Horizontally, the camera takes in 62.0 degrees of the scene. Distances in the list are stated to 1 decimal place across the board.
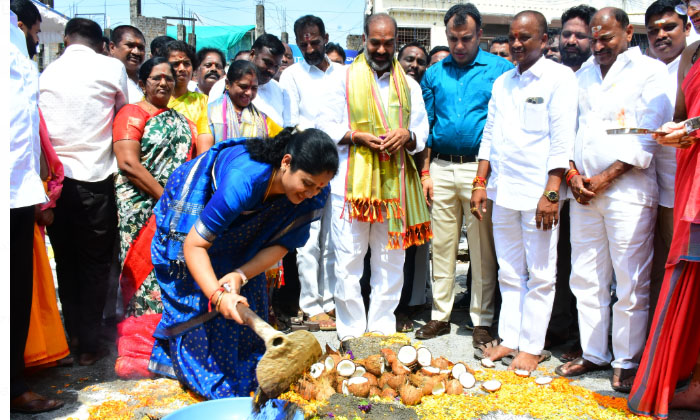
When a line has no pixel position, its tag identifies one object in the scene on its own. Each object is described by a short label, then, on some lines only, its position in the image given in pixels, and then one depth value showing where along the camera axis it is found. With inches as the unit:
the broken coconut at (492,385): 133.3
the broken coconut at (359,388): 125.3
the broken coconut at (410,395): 126.4
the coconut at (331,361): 133.9
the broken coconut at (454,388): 132.3
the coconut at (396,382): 131.5
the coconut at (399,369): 134.9
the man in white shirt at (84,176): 147.3
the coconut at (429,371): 136.9
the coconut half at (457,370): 138.8
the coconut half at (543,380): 138.6
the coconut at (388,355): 139.9
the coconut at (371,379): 131.1
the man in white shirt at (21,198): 111.3
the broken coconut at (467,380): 135.4
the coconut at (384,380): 133.1
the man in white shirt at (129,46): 201.8
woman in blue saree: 114.7
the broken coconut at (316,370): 129.7
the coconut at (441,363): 140.5
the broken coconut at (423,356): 141.8
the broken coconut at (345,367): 133.4
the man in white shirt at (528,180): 147.3
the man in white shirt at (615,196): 135.8
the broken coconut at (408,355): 139.9
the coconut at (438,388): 132.2
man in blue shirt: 173.5
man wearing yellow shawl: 164.9
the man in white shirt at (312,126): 185.5
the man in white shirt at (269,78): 195.9
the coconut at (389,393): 128.7
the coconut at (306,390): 125.6
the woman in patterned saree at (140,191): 151.9
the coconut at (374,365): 135.8
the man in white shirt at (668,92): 139.6
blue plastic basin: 105.8
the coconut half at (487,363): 150.7
